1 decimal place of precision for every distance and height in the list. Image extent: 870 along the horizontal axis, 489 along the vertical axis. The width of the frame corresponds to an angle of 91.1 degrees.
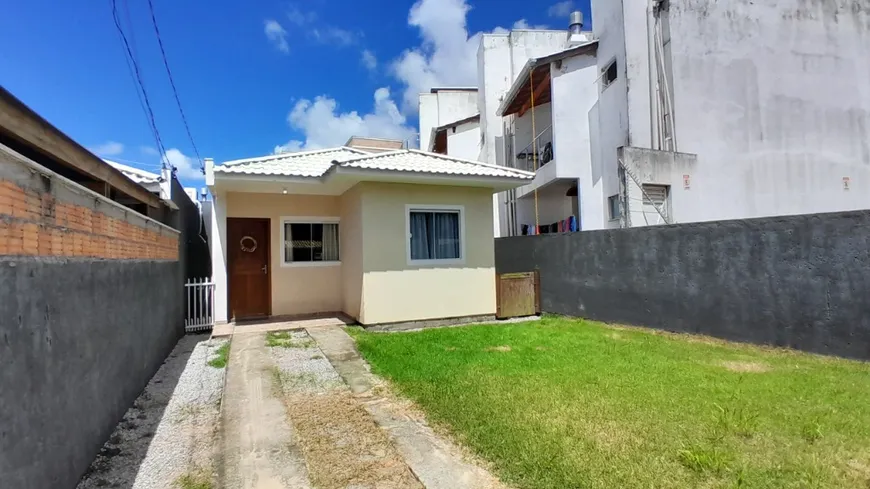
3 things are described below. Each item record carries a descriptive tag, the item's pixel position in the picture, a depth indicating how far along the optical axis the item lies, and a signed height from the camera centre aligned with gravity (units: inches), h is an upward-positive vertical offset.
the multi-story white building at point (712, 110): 490.9 +173.4
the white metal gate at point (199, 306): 366.3 -35.1
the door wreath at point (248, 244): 411.2 +19.9
